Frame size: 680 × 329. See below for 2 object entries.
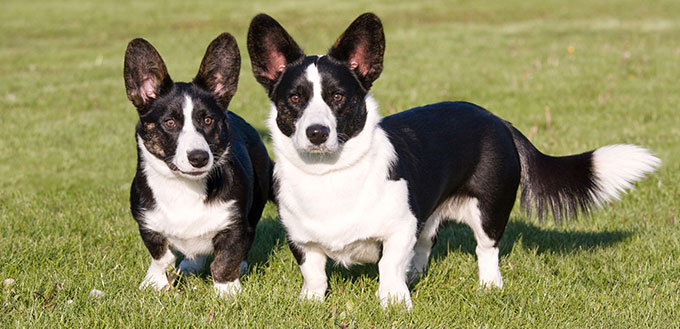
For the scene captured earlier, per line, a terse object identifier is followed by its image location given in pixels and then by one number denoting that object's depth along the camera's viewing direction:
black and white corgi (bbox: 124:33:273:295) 4.31
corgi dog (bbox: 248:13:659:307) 3.94
